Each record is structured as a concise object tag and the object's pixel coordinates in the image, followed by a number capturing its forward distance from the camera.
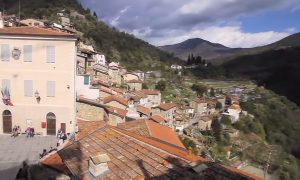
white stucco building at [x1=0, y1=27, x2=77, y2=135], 14.54
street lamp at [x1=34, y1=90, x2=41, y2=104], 14.68
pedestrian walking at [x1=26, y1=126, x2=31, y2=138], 14.13
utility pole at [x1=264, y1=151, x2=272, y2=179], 33.27
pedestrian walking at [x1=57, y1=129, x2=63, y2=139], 13.83
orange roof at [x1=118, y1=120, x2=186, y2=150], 11.69
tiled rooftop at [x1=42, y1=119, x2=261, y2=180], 5.53
